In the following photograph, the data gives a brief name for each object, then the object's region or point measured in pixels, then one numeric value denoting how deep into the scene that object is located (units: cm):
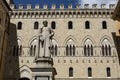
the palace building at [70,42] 2325
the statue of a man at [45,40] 853
